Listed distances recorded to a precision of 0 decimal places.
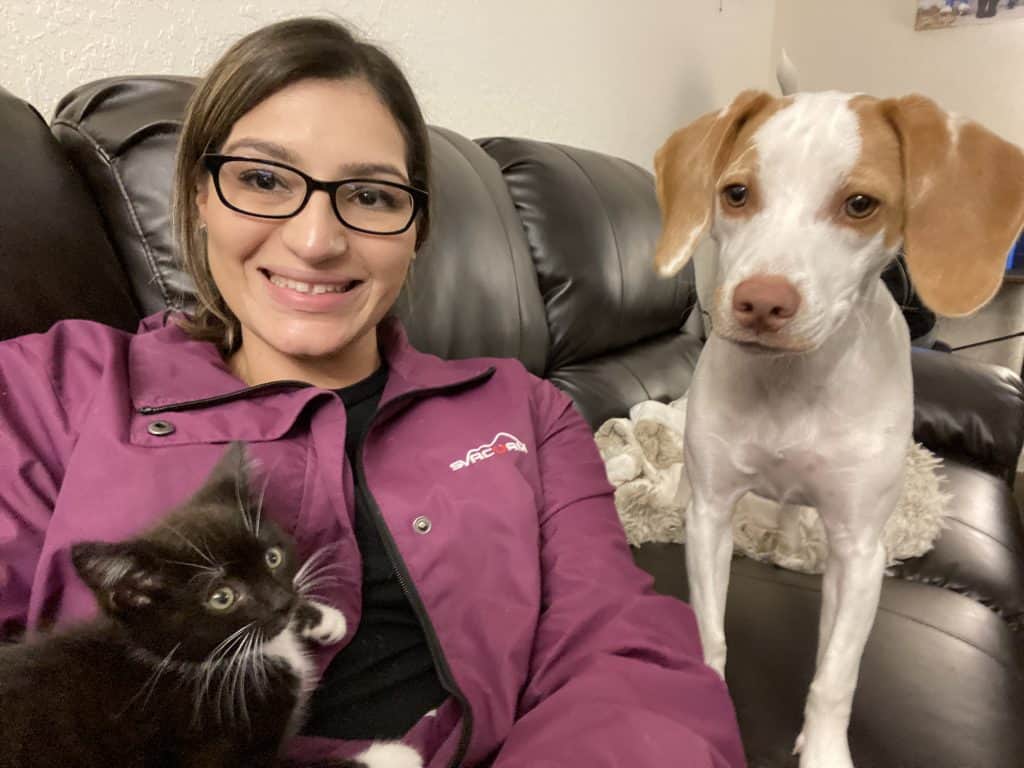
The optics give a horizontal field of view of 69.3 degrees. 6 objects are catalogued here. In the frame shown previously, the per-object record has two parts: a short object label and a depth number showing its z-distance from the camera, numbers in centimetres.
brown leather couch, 88
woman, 66
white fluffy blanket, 139
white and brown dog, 84
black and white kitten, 46
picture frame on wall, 314
